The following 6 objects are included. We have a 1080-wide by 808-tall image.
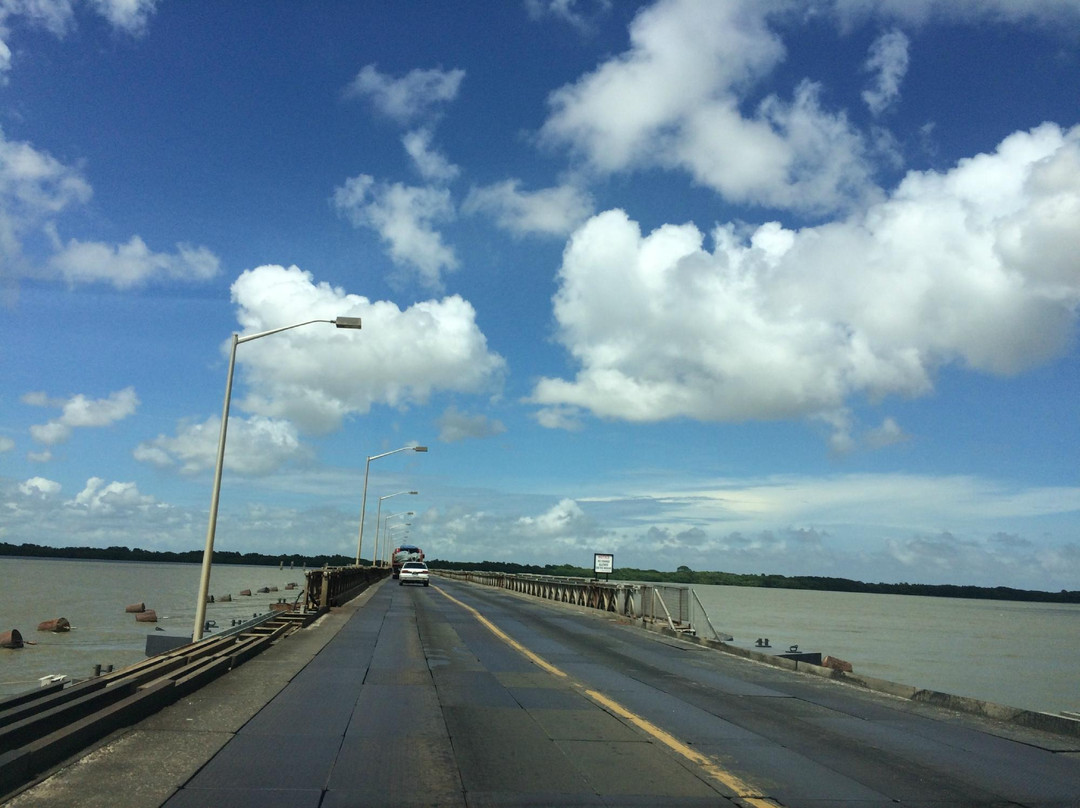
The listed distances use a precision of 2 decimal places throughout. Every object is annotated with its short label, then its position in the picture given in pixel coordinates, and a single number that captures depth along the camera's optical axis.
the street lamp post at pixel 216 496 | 18.64
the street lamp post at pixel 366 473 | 50.59
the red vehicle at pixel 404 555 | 98.88
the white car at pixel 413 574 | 69.43
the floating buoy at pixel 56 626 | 35.91
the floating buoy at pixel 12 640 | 29.44
